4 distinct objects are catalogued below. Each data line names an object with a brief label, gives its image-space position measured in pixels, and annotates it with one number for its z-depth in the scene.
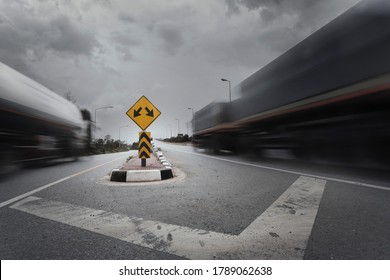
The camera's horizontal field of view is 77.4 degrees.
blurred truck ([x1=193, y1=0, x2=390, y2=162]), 5.20
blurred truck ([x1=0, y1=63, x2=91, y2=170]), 6.77
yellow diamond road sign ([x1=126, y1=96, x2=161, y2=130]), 7.39
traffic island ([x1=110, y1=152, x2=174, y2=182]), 5.60
